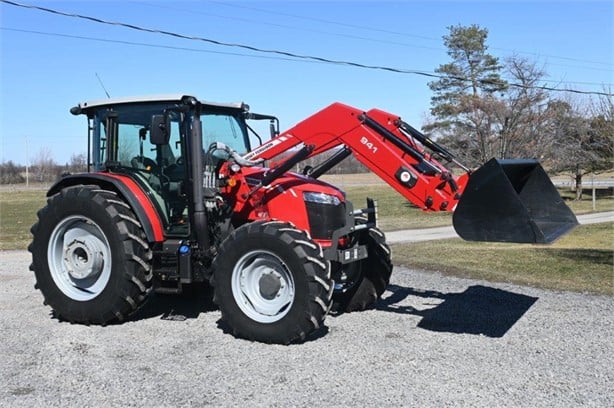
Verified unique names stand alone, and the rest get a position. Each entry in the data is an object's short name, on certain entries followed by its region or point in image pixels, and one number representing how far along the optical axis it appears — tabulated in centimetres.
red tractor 663
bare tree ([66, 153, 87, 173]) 6354
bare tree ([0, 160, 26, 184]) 7981
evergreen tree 2831
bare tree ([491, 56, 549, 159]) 2714
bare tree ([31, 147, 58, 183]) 8446
